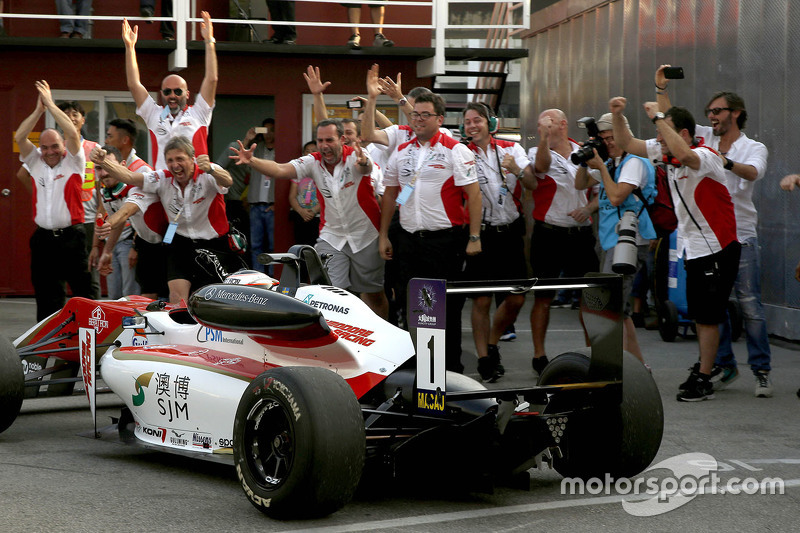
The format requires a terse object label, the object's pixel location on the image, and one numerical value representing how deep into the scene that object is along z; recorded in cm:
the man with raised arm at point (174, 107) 1009
